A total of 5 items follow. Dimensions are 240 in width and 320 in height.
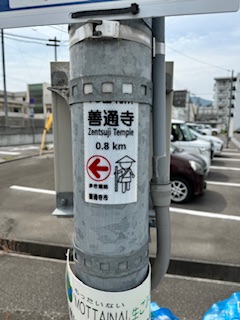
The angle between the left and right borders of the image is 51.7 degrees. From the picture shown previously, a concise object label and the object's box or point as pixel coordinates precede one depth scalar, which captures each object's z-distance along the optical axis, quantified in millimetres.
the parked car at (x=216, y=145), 12148
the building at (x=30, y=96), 50938
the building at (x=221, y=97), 63216
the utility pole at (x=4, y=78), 17453
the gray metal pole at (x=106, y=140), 945
